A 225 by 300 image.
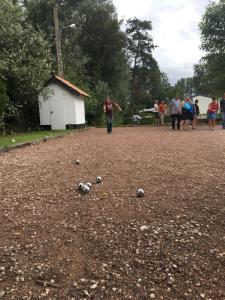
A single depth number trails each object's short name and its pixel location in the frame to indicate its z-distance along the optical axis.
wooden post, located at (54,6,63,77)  17.90
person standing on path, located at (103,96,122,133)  12.51
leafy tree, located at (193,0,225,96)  26.53
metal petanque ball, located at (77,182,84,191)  3.89
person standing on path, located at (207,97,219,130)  13.82
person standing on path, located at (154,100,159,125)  20.14
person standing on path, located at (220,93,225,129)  13.62
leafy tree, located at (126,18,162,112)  45.65
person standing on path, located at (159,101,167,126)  19.34
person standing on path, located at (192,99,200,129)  15.42
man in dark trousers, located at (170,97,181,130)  13.82
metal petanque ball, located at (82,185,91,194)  3.79
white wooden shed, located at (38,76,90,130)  16.81
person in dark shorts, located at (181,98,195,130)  14.12
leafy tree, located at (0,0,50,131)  13.25
